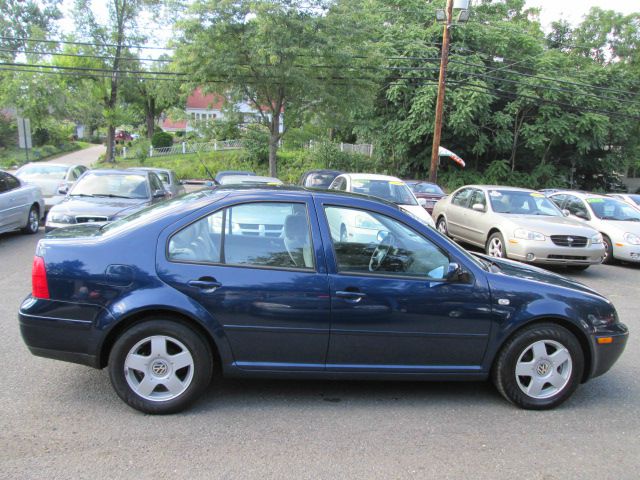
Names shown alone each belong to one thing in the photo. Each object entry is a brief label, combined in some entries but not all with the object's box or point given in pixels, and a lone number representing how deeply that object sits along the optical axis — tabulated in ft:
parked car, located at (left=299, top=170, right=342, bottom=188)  48.81
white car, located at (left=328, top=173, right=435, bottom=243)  33.34
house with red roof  68.53
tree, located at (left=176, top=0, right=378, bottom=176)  58.39
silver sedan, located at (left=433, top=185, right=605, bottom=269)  28.71
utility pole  57.52
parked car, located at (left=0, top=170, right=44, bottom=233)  31.58
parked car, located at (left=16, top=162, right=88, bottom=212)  47.47
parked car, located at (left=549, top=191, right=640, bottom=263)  33.76
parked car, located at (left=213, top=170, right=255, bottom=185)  42.10
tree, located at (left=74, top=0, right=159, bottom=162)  103.81
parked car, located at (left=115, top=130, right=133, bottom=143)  187.06
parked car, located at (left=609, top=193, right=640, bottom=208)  40.98
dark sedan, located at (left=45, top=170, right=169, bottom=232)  26.35
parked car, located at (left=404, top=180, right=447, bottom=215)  52.21
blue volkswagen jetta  10.97
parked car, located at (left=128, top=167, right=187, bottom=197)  37.37
